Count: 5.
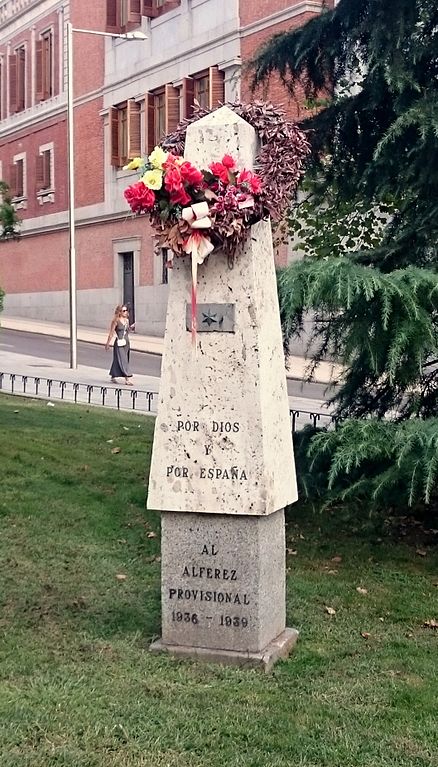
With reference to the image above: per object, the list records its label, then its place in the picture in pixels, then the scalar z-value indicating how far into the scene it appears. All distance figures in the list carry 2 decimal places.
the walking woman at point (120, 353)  21.64
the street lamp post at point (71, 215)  24.02
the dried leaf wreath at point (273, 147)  4.91
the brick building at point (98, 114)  31.00
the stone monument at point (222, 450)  4.87
